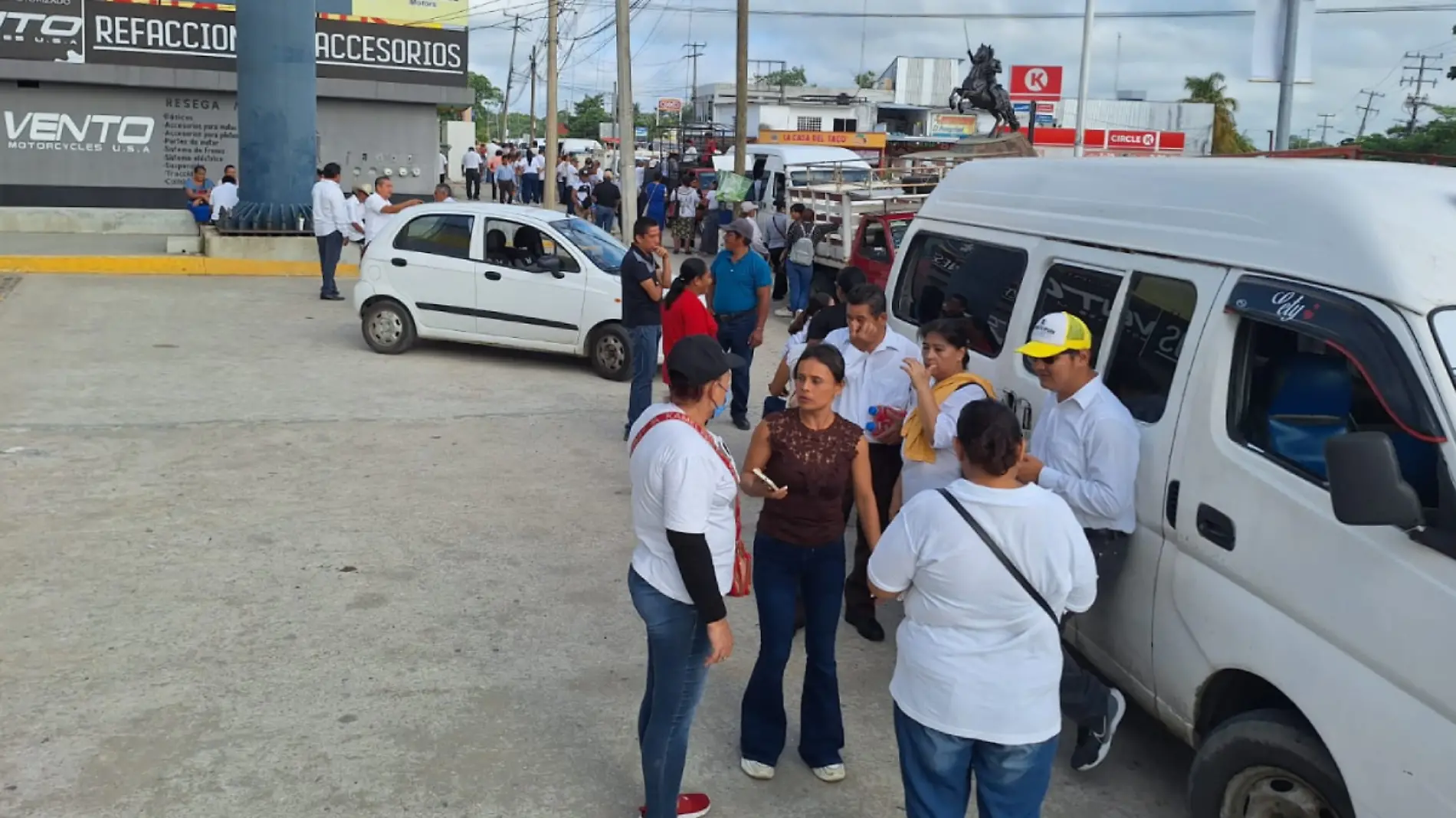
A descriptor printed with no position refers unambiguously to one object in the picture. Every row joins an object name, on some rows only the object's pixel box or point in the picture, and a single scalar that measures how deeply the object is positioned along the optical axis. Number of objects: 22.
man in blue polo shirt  9.67
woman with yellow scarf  4.78
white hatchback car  11.89
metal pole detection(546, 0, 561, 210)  27.73
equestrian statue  24.86
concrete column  19.31
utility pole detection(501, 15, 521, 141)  84.32
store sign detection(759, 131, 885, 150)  42.25
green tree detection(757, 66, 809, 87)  100.28
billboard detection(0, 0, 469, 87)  24.73
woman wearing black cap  3.56
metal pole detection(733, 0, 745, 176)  22.55
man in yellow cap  4.14
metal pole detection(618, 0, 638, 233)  20.00
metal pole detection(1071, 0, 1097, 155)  24.30
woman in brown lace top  4.22
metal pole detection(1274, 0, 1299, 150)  8.26
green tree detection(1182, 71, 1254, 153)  58.88
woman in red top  8.21
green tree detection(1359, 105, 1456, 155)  26.43
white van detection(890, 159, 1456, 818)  3.00
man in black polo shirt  9.05
